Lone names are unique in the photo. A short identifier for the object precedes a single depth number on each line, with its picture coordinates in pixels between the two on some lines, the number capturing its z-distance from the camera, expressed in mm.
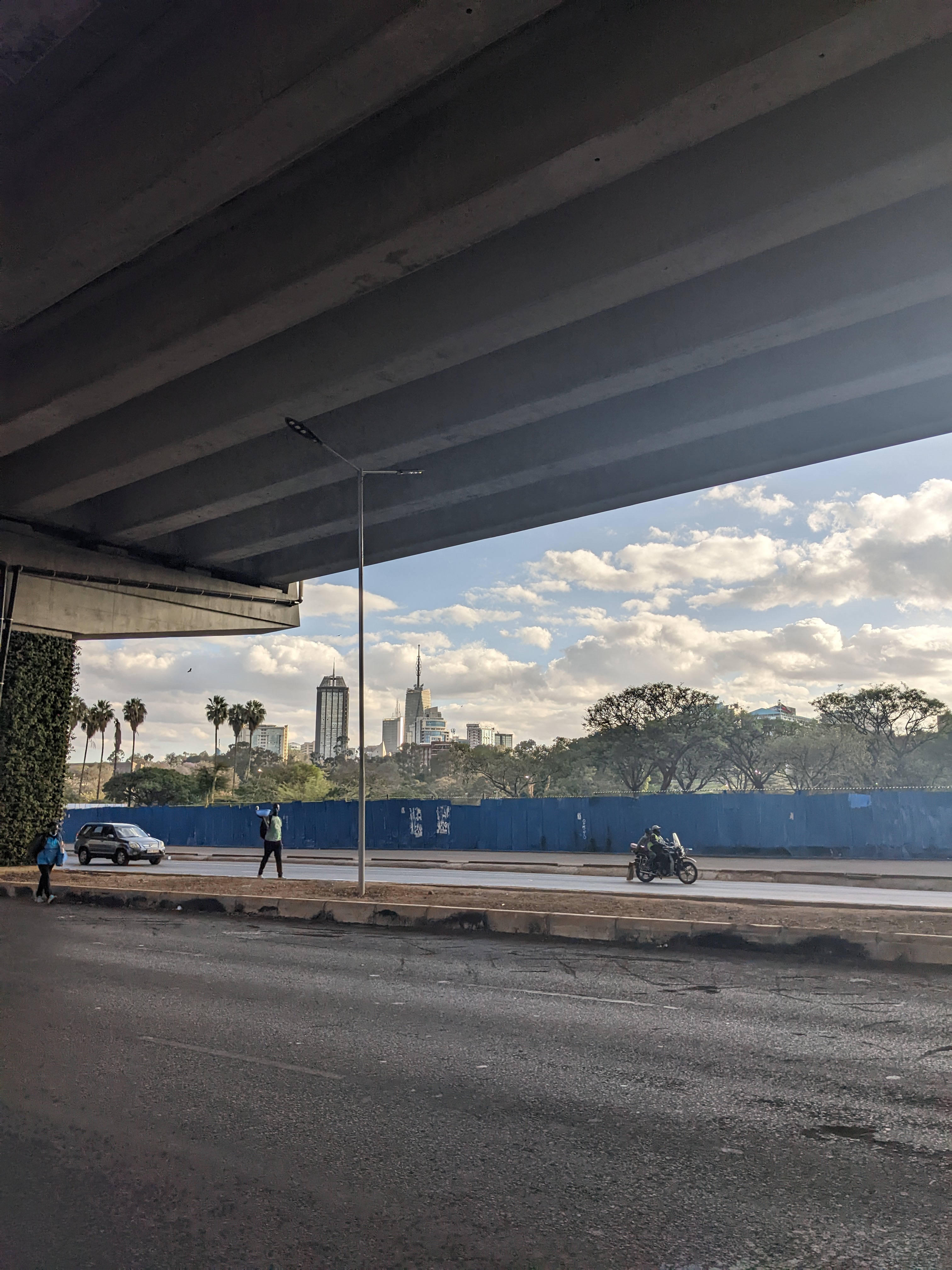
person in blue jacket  16547
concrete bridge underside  8141
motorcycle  20016
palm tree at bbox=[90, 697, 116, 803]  103125
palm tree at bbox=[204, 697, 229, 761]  102375
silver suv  30312
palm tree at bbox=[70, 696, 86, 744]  91188
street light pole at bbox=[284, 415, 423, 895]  15570
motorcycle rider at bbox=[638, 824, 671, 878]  20000
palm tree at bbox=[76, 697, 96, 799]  103125
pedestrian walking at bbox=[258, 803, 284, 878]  21156
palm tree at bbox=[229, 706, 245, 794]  102750
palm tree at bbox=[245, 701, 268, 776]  103438
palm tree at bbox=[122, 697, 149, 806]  103438
